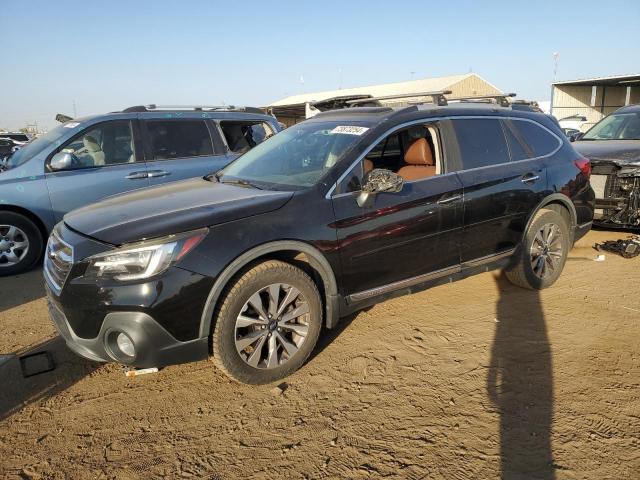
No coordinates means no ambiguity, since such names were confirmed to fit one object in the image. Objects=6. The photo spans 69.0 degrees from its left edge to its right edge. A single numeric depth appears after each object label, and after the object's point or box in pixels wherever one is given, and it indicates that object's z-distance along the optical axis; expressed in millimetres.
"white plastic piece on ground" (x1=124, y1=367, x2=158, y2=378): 3141
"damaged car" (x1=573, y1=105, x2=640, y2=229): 6020
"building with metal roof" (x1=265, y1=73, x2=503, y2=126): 34772
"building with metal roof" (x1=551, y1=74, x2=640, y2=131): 29266
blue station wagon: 5512
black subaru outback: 2693
